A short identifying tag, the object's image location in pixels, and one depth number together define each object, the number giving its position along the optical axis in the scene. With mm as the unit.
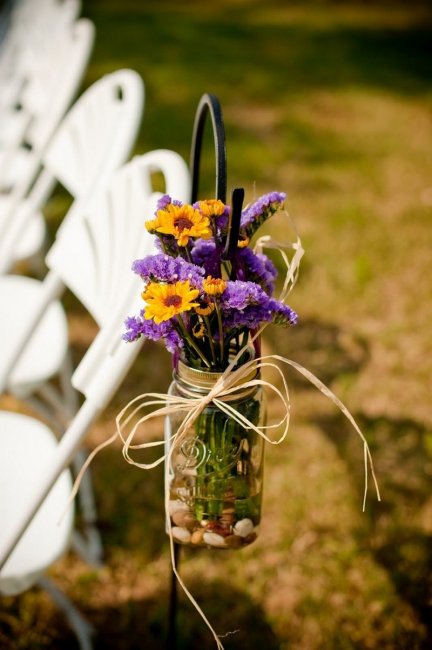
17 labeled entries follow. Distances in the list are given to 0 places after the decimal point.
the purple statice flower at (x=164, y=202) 809
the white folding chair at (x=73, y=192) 1447
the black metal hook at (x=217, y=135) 826
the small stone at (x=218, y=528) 905
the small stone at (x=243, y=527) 914
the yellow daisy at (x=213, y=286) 736
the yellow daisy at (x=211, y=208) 795
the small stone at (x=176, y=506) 906
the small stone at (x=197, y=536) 915
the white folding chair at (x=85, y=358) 982
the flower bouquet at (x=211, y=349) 769
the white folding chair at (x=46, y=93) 1843
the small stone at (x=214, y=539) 913
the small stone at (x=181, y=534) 926
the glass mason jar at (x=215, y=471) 853
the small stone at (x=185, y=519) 907
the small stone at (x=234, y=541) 922
